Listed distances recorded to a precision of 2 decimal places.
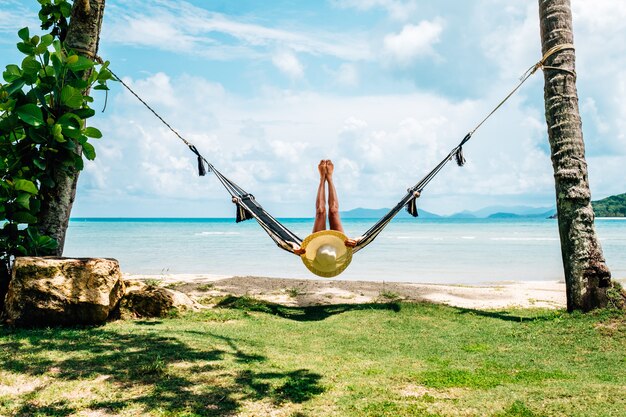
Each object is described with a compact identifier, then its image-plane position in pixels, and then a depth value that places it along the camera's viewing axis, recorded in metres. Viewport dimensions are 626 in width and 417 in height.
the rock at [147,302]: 4.15
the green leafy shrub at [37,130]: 3.61
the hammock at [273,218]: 4.45
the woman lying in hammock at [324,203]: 5.09
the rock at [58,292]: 3.50
